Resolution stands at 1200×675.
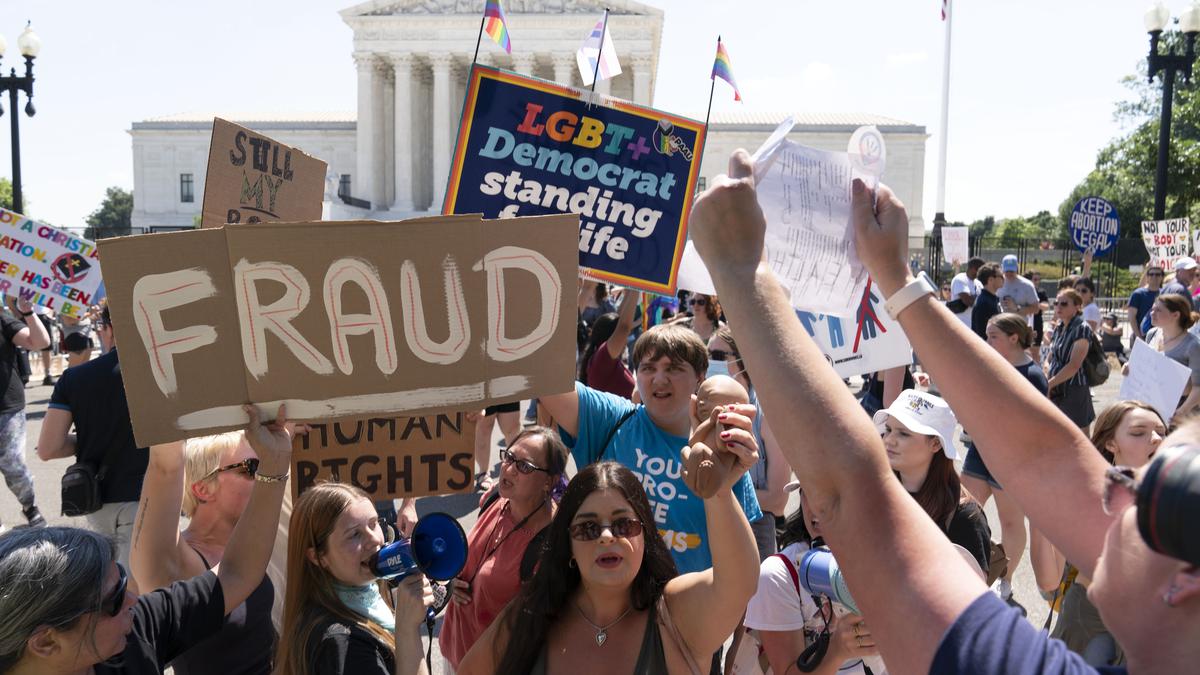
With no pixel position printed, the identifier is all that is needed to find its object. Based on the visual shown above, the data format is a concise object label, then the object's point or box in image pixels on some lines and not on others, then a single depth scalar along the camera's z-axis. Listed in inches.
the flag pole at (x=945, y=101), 1108.5
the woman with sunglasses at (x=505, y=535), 114.8
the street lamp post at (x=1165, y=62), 533.0
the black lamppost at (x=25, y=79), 570.6
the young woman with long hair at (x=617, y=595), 83.3
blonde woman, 94.7
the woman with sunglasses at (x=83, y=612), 68.4
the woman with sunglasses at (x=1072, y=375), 278.4
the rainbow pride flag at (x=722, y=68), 211.0
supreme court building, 2231.8
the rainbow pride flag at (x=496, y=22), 185.8
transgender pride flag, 208.1
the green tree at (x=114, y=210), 3614.7
